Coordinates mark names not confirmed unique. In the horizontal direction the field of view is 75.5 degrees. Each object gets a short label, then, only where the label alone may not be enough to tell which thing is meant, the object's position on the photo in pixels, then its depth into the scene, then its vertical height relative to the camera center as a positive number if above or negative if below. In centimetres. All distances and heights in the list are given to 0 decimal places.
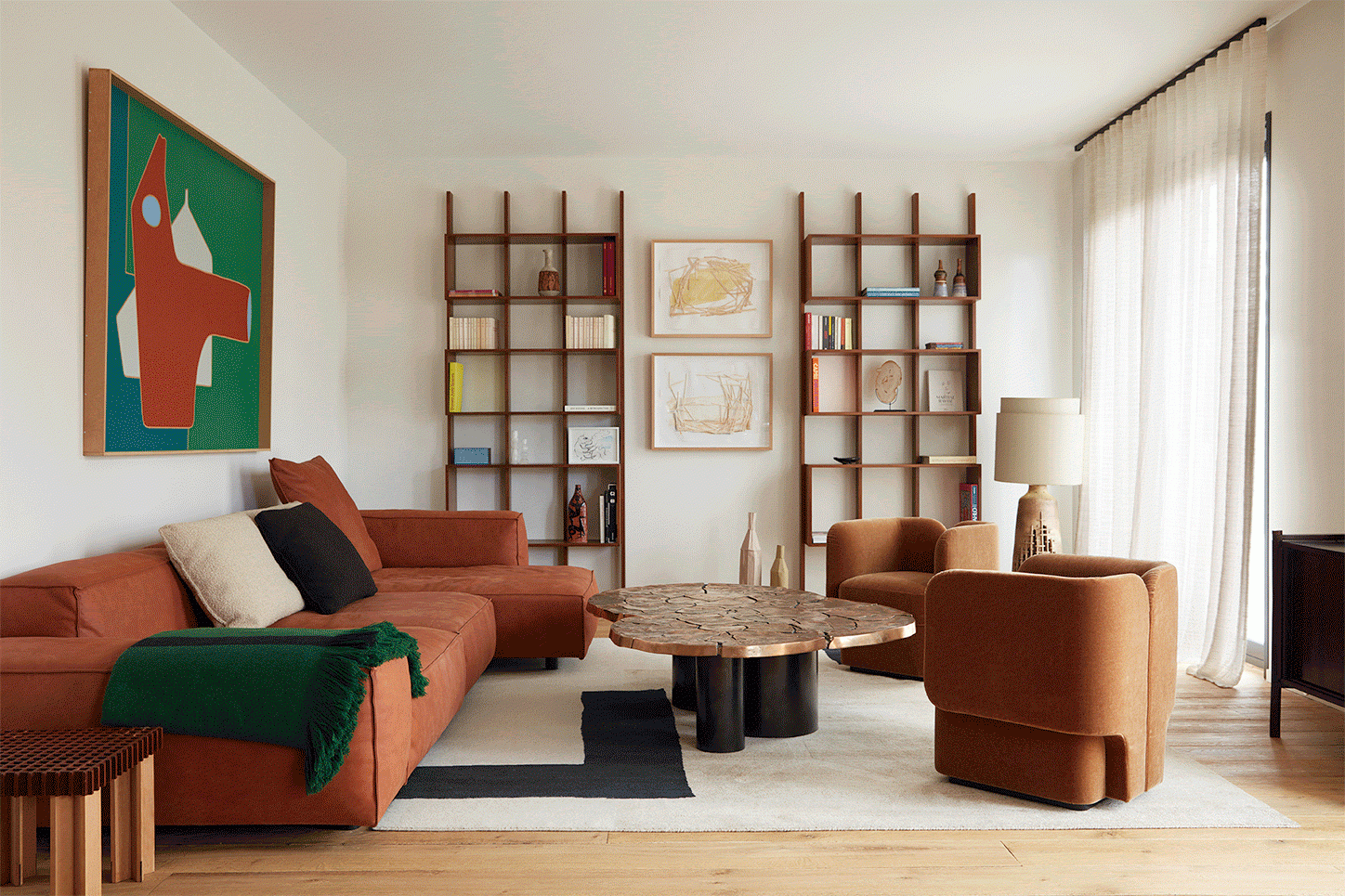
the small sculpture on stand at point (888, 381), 549 +40
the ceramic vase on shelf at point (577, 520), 537 -48
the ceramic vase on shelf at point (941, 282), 538 +100
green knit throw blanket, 204 -61
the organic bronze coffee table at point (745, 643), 269 -62
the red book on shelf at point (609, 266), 540 +110
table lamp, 448 -9
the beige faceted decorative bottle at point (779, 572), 428 -64
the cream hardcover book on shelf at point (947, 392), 556 +33
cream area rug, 240 -104
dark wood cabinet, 286 -59
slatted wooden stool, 177 -78
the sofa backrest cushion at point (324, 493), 388 -24
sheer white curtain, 372 +51
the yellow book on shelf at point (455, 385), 538 +35
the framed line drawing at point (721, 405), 553 +24
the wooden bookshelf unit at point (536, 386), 552 +36
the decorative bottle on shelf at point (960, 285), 537 +98
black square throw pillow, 326 -45
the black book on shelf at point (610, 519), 542 -48
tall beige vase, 450 -61
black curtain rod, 377 +178
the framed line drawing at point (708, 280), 551 +103
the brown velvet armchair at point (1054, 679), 232 -66
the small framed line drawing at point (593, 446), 545 -2
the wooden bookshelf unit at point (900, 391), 555 +34
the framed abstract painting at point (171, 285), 293 +61
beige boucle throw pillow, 285 -44
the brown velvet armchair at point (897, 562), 386 -57
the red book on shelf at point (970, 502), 537 -36
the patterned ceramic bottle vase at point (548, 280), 538 +100
